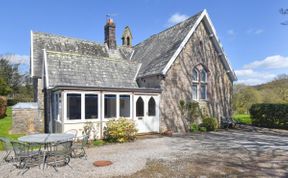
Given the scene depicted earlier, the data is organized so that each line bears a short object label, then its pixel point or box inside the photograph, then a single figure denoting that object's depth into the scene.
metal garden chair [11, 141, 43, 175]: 8.30
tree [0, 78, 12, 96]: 36.25
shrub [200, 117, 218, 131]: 17.86
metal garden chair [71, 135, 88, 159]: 9.58
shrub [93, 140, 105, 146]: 12.61
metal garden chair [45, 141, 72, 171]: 8.48
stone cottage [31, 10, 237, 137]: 14.62
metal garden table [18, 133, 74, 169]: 8.28
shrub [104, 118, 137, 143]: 13.22
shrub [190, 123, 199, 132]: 17.64
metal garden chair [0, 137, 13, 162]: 8.72
